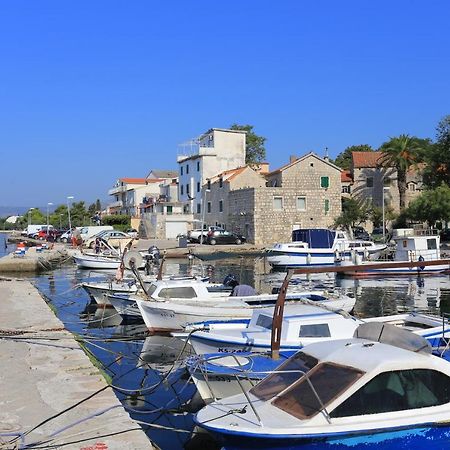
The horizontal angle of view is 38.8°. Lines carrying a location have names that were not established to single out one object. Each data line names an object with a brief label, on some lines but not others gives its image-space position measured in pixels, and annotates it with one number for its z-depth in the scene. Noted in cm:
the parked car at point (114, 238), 6166
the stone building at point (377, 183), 7988
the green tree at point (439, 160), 6800
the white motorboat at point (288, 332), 1439
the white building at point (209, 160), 7981
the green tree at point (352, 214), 6928
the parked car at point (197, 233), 6775
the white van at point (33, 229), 10406
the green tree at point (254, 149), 10106
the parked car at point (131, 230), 8259
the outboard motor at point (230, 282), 2631
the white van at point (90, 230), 7395
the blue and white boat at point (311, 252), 4869
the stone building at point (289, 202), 6781
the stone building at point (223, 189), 7256
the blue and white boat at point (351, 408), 846
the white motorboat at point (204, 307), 2039
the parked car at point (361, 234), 6515
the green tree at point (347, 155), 10534
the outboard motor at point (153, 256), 4271
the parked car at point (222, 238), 6612
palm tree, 7294
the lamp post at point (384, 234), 6072
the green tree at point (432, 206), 5862
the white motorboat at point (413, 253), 4284
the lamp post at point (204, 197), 7281
